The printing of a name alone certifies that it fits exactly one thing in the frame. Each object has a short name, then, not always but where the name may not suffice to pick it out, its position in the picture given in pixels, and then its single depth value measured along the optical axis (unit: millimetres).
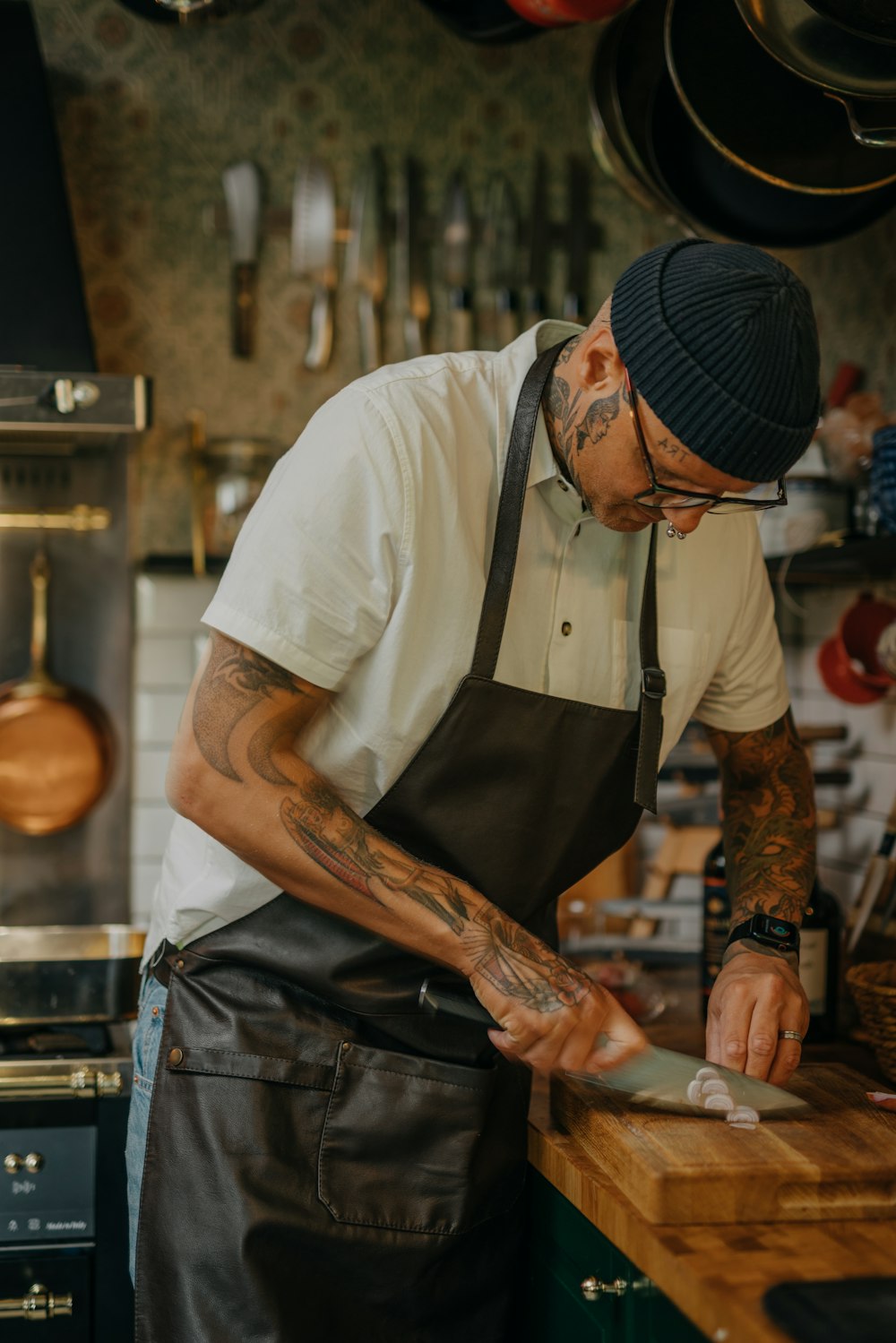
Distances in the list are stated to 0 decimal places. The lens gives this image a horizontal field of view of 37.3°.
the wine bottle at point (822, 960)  1965
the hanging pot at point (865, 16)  1359
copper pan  2723
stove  1968
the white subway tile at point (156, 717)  2910
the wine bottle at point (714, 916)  2041
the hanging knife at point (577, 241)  3055
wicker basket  1630
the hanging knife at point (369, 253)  2953
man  1295
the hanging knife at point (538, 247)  3027
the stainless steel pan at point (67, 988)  2131
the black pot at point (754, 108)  1681
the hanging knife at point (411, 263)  2990
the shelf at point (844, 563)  2010
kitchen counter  1052
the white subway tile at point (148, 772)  2898
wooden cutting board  1227
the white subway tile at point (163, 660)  2920
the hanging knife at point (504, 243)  3012
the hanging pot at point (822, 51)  1428
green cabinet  1237
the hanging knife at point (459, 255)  2984
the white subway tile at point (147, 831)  2912
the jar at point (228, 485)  2820
